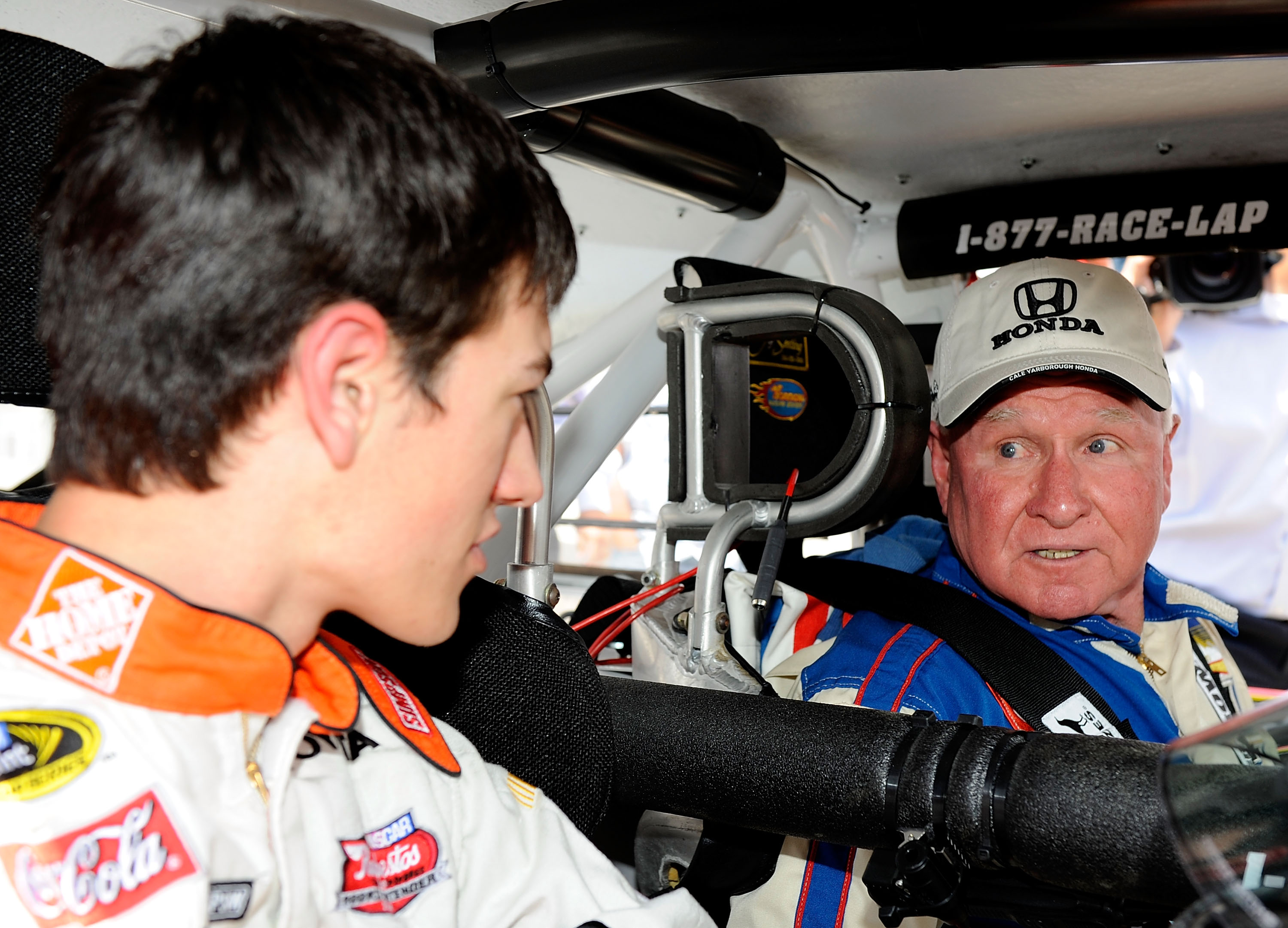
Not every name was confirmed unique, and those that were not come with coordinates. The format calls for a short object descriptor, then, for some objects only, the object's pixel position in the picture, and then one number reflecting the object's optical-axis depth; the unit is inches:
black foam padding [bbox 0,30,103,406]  31.1
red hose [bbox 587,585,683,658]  52.2
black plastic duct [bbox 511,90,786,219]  59.2
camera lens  110.0
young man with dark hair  21.8
